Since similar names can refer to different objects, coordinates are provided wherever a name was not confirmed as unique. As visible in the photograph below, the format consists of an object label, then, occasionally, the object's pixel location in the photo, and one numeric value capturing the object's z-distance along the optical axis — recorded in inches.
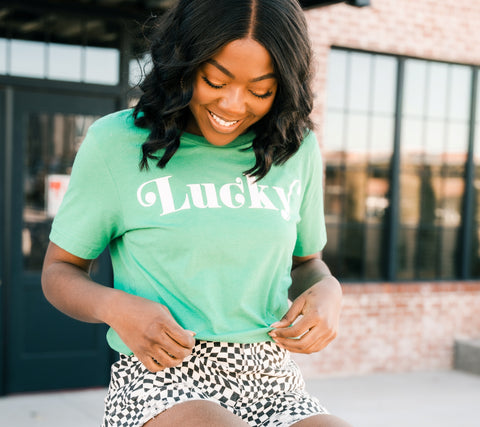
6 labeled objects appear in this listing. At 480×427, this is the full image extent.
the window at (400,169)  237.1
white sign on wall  202.1
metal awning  193.5
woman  54.7
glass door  198.5
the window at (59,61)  193.6
